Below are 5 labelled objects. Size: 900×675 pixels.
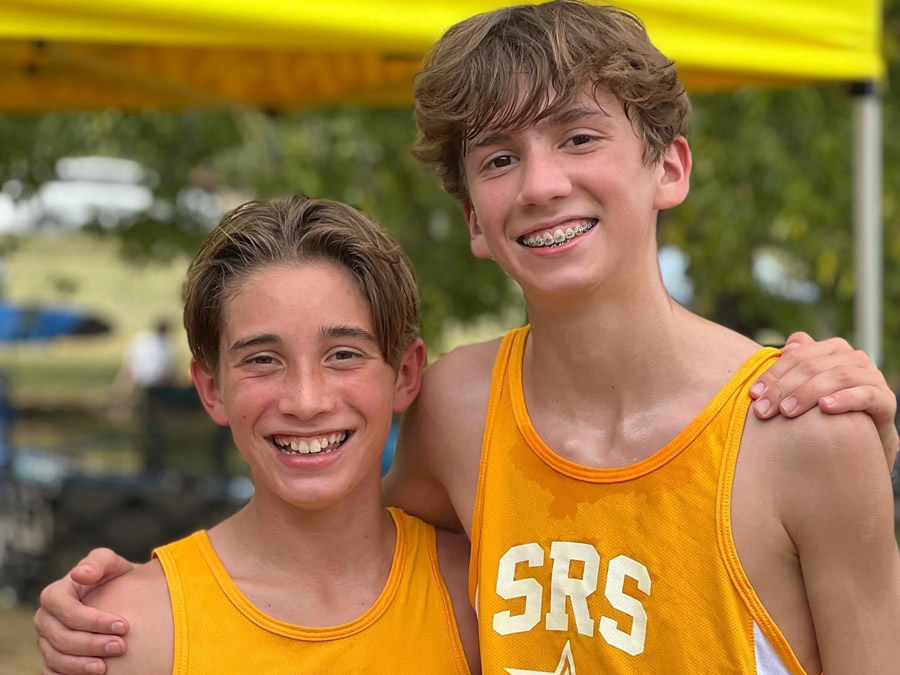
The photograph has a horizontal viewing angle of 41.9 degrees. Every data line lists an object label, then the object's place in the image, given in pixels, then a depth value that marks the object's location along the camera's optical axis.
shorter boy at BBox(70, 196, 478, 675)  1.89
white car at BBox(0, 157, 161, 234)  6.87
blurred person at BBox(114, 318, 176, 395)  11.45
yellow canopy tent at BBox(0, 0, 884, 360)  2.69
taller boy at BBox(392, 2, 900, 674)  1.67
